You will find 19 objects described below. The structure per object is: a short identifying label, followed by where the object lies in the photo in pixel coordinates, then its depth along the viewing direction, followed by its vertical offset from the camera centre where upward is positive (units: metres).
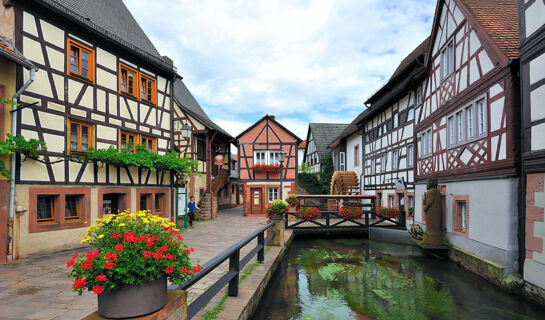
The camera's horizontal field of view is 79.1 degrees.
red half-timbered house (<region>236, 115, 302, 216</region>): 23.34 +0.55
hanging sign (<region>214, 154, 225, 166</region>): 22.47 +0.52
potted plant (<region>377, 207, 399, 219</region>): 15.32 -2.11
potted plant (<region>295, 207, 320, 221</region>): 15.11 -2.12
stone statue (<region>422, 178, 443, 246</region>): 10.79 -1.57
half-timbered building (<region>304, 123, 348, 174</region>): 32.78 +2.97
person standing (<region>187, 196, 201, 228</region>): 16.14 -2.06
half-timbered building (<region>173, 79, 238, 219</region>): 20.42 +1.20
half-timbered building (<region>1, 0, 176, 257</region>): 8.56 +1.68
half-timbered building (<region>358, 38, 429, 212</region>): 15.33 +1.78
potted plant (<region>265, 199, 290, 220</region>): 12.10 -1.51
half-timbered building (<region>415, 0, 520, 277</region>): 7.79 +1.28
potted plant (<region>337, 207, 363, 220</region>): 15.58 -2.14
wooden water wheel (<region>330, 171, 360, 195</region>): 21.69 -1.00
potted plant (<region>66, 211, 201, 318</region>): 2.42 -0.75
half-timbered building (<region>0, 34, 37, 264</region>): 7.77 +1.18
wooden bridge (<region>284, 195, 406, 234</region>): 15.35 -2.75
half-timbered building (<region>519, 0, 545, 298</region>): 6.66 +0.68
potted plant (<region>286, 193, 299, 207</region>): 16.69 -1.64
